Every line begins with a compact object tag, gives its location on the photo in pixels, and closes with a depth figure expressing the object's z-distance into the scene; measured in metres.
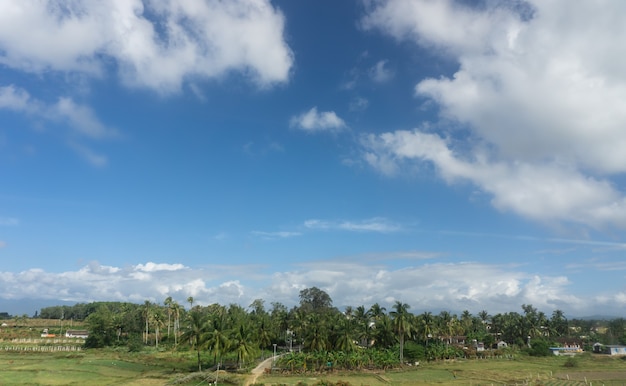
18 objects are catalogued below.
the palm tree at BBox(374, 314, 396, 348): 93.62
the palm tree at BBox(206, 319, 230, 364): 63.66
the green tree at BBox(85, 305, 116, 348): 104.62
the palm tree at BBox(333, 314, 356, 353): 79.81
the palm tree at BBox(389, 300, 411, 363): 82.62
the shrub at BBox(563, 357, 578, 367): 77.31
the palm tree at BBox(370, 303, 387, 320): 101.25
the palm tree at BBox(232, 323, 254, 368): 67.31
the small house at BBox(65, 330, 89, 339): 134.12
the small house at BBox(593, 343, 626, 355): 108.31
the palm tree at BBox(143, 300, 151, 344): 115.49
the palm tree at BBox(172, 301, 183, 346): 120.18
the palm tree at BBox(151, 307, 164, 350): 112.18
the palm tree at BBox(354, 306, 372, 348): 96.38
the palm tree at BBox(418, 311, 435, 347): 95.38
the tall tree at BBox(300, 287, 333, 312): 154.38
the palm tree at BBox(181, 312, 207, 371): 65.44
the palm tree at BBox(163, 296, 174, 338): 118.54
